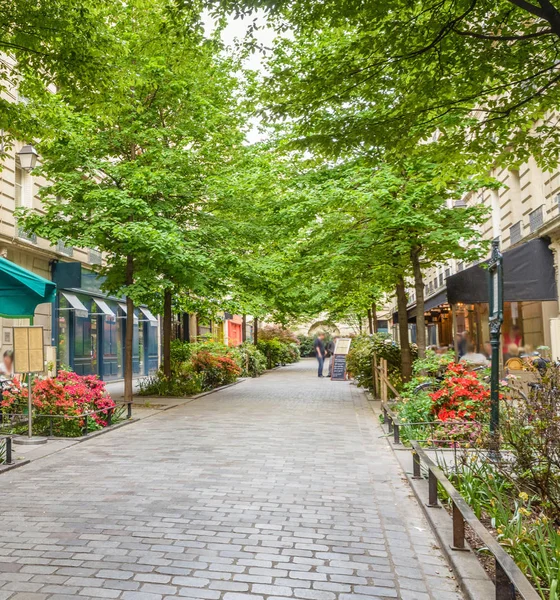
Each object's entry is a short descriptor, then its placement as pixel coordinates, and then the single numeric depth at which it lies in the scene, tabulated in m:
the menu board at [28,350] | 9.46
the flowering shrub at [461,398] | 8.56
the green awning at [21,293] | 8.45
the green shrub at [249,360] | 26.95
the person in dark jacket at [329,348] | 31.00
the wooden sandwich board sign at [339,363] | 25.42
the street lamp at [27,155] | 13.71
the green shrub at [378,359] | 16.19
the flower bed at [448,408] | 8.26
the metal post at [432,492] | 5.47
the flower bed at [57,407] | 10.00
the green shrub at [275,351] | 34.70
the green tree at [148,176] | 12.62
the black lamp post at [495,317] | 6.15
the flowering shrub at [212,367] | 20.25
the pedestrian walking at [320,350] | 27.42
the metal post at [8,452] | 7.59
